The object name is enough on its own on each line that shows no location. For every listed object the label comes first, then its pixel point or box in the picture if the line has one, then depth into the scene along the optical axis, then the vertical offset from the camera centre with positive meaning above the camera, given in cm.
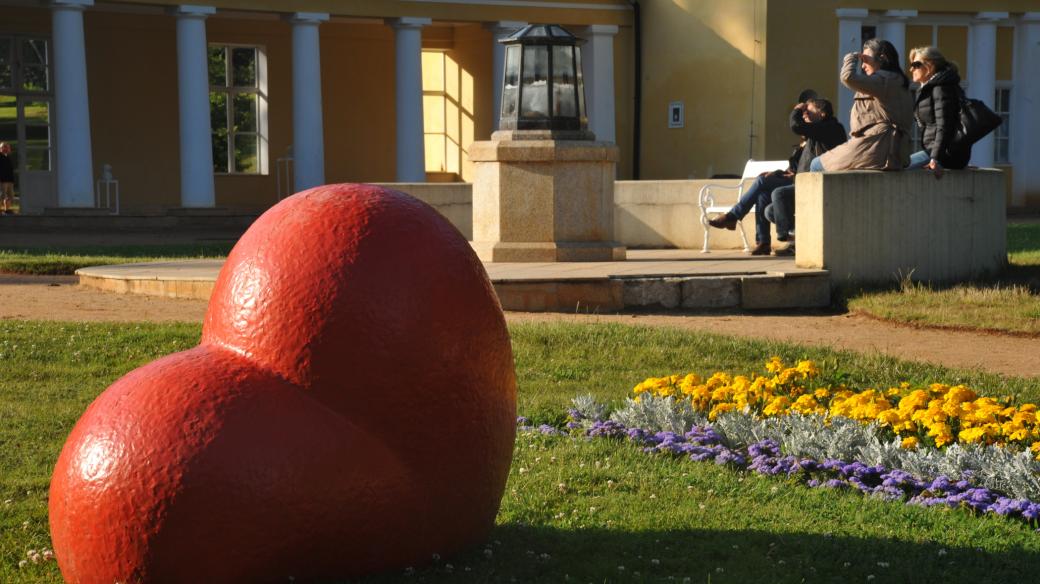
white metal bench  1585 -38
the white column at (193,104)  2648 +108
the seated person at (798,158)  1441 -1
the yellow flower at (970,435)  583 -111
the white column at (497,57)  3025 +221
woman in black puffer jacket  1220 +40
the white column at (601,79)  3136 +172
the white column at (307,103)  2772 +113
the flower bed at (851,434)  543 -116
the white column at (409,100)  2880 +121
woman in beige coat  1219 +35
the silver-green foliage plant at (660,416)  648 -115
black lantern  1376 +73
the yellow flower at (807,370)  747 -108
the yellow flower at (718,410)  661 -114
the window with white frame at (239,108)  3120 +118
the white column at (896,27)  3052 +269
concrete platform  1156 -103
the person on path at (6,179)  2664 -24
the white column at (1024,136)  3272 +43
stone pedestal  1344 -34
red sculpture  389 -71
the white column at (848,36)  2991 +246
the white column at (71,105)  2512 +104
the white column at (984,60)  3144 +204
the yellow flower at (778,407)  659 -113
